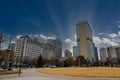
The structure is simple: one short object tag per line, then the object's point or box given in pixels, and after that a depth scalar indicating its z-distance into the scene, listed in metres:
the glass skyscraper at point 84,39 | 106.91
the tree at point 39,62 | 54.06
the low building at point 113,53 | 91.65
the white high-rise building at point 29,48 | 89.85
